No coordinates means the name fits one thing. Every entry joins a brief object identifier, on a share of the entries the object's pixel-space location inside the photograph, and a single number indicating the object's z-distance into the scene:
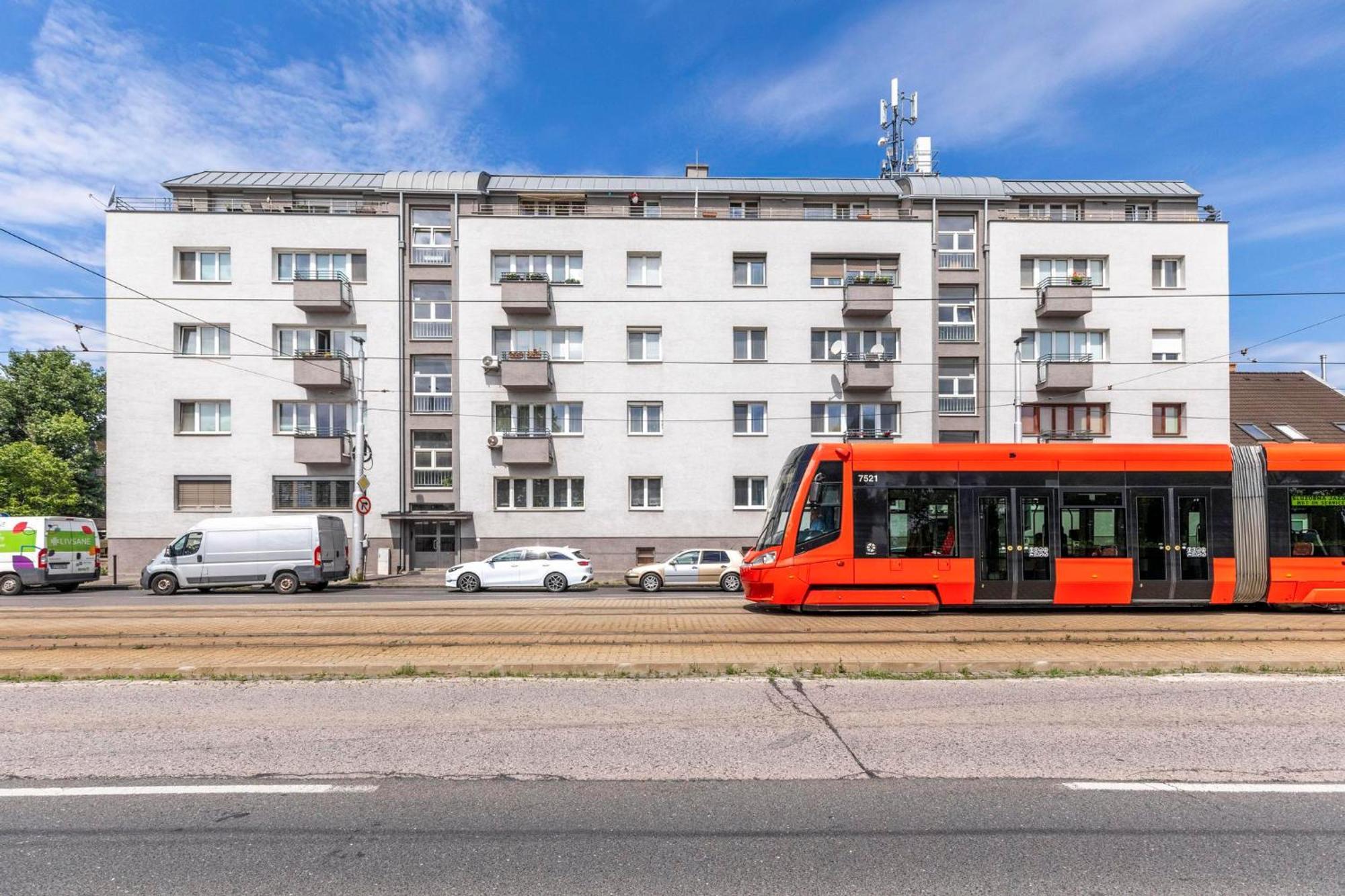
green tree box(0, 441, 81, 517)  35.88
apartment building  29.09
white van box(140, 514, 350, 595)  20.77
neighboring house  32.62
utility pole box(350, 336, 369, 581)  25.16
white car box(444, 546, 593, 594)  21.53
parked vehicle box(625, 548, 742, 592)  21.84
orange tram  12.09
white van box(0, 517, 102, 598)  21.91
